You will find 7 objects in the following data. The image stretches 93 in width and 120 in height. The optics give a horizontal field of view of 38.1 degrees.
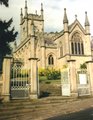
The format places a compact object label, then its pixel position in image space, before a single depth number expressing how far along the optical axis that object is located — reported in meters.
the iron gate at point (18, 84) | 9.04
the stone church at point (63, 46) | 29.28
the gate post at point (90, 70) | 10.92
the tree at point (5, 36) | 15.66
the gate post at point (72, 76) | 10.19
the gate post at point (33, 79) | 9.36
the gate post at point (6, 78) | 8.61
